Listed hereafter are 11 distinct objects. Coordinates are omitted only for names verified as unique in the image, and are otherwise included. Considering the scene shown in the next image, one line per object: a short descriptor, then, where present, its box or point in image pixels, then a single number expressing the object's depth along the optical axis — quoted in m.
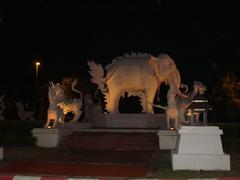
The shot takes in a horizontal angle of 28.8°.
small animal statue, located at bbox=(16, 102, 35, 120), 32.03
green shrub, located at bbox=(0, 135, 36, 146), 18.29
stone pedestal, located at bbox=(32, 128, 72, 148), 17.84
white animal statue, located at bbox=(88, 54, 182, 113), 22.44
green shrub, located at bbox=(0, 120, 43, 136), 20.41
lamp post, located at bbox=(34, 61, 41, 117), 36.90
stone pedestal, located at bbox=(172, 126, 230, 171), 11.35
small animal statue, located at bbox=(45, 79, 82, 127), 18.45
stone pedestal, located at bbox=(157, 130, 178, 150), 16.89
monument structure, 17.88
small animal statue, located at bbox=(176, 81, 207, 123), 18.21
